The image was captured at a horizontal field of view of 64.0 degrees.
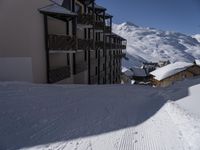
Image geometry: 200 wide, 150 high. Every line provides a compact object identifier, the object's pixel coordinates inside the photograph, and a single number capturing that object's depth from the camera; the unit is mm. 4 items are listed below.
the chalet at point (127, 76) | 41119
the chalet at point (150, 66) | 55803
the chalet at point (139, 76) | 45240
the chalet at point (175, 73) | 23729
